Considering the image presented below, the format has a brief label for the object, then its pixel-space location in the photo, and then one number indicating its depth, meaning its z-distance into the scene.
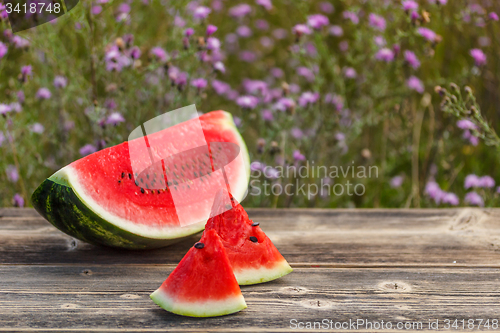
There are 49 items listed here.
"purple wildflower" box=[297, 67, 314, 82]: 2.85
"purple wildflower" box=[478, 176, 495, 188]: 2.16
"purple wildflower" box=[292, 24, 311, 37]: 2.06
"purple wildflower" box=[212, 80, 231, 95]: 2.39
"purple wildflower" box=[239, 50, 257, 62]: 3.60
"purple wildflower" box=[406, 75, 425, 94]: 2.35
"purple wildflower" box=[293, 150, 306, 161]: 2.07
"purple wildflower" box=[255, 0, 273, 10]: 2.48
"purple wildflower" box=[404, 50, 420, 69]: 2.17
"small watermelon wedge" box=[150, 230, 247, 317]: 0.96
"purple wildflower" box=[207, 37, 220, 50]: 1.91
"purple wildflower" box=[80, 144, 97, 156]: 1.95
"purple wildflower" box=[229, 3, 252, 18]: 2.77
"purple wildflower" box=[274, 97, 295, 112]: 2.02
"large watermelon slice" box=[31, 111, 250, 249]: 1.16
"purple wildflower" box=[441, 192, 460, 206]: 2.10
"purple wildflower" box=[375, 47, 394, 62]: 2.18
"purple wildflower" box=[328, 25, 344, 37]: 2.67
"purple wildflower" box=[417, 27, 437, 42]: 1.97
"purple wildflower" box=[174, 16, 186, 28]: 2.24
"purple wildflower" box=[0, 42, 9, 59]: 1.78
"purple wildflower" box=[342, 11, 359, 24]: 2.25
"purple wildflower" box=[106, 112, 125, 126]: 1.77
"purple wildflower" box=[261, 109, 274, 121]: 2.41
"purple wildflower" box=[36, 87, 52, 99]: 2.07
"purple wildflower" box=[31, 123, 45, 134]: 2.10
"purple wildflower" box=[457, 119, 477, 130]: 1.96
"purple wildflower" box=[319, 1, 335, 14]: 3.41
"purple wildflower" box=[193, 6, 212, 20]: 2.01
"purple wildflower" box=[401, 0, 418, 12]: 1.91
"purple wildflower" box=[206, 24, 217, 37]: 1.87
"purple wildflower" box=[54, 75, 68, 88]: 2.06
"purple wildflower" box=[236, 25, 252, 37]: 3.29
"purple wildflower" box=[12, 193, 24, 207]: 1.95
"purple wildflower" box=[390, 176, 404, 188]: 2.66
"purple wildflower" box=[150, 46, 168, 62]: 1.97
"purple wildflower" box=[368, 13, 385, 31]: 2.23
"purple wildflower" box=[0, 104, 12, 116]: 1.69
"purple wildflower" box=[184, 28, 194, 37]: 1.89
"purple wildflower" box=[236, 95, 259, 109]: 2.01
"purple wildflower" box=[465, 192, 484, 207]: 2.10
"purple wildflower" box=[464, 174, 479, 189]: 2.17
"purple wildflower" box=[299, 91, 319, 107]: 2.18
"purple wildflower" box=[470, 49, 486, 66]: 2.09
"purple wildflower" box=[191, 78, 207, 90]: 1.97
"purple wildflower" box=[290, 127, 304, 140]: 2.73
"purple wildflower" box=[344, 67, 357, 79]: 2.44
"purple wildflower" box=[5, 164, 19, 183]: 2.22
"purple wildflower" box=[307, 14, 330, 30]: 2.23
